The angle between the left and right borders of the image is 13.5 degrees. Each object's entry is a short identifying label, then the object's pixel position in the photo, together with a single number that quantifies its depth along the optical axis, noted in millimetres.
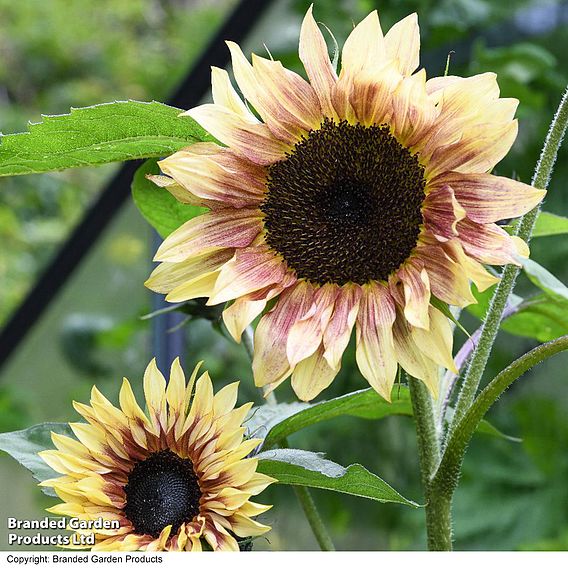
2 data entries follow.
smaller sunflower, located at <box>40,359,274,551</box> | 942
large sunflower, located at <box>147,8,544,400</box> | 925
